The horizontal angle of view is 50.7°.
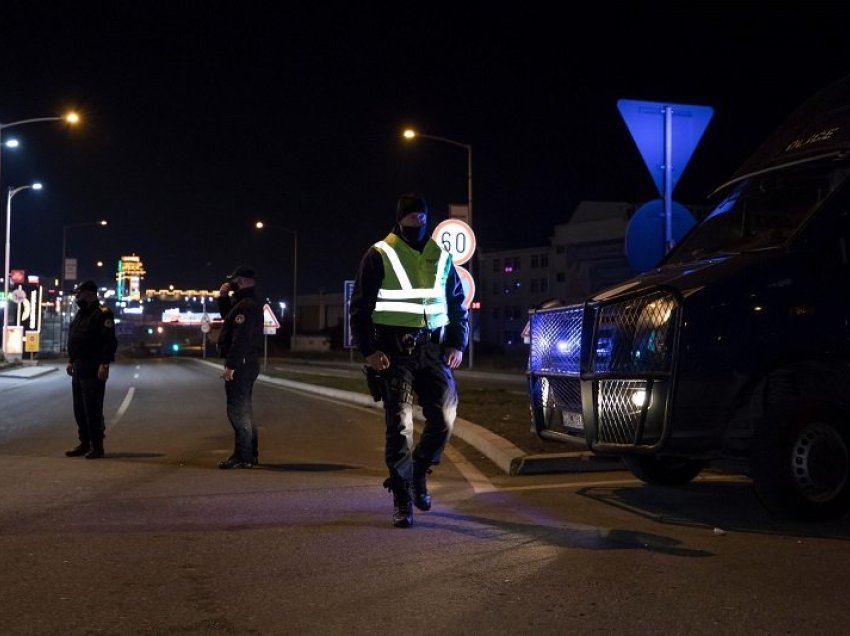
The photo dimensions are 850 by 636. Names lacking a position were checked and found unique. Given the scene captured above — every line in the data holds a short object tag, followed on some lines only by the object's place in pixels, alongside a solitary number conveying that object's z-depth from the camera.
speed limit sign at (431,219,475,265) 13.36
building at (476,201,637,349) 79.00
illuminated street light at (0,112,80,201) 27.72
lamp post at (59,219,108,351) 59.78
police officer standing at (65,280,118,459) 9.09
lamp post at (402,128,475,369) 31.14
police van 5.50
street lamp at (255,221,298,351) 45.28
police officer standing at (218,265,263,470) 8.54
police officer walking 5.78
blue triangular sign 9.34
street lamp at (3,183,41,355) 37.59
